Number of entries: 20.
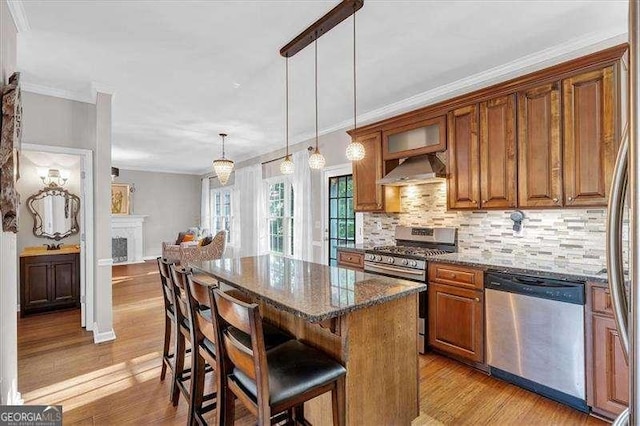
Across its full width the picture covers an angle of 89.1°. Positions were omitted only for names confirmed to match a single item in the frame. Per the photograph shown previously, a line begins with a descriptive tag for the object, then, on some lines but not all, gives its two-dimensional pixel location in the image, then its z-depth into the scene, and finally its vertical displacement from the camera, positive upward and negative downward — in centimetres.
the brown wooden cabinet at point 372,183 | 387 +37
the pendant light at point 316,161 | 284 +46
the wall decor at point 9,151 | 176 +35
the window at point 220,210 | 842 +9
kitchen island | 157 -63
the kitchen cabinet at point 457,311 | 269 -86
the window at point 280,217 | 604 -7
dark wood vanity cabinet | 428 -91
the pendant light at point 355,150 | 263 +51
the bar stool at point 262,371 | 129 -71
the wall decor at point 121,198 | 847 +44
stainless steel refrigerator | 60 -3
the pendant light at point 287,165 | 304 +45
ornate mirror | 505 +5
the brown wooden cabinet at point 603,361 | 203 -96
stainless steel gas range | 308 -42
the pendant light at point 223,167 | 487 +70
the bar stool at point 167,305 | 224 -69
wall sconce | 513 +62
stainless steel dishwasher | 219 -89
